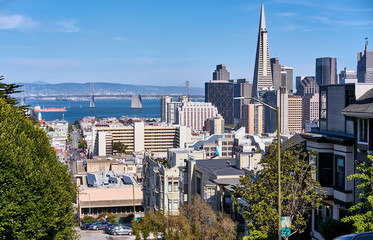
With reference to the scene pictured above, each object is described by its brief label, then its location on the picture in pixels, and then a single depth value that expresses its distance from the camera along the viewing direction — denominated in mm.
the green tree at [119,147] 185375
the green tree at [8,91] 35397
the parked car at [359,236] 10773
